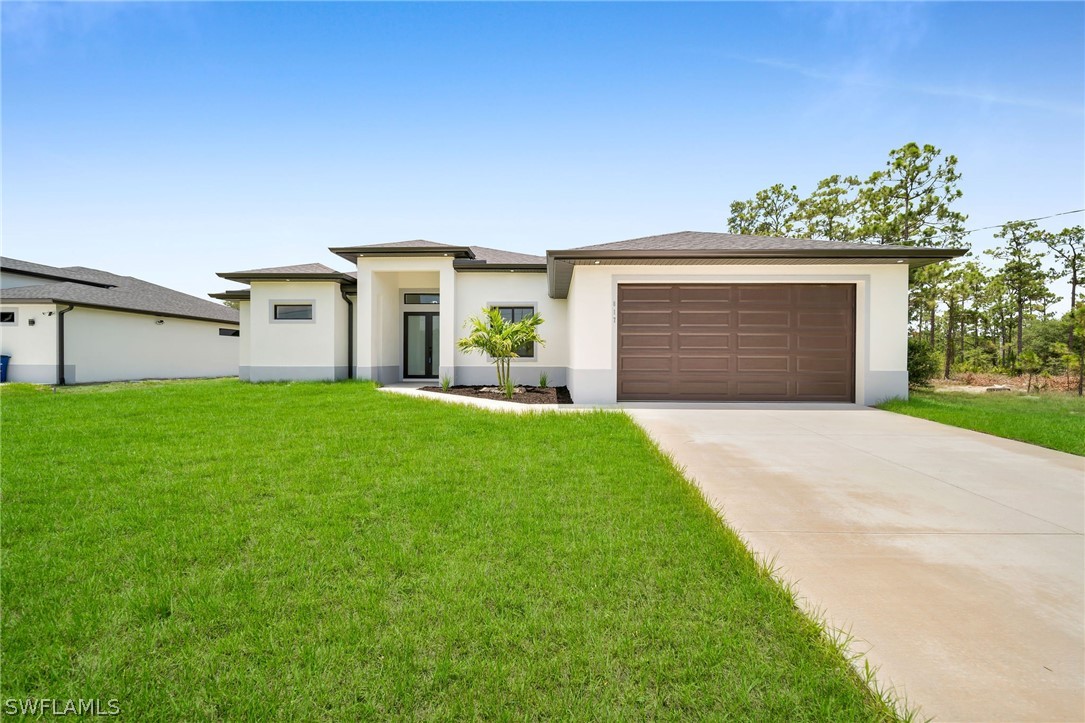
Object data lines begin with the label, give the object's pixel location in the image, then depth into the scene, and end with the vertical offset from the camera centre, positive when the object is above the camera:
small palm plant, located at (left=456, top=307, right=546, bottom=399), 10.83 +0.43
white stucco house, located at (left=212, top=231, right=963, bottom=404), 9.42 +0.83
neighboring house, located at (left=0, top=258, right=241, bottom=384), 14.73 +0.78
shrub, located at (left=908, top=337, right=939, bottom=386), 12.91 -0.13
